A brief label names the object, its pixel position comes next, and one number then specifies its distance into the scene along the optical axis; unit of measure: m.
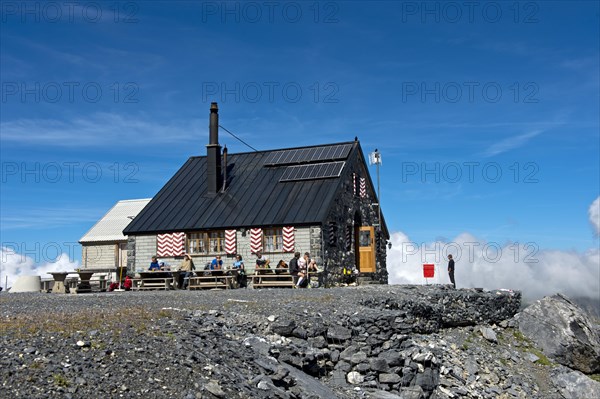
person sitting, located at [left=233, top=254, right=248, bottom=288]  26.23
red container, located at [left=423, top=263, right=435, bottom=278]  27.68
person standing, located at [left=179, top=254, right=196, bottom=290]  25.91
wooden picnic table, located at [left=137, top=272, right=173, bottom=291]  26.14
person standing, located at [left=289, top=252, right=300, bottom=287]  24.19
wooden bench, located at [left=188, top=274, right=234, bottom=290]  24.98
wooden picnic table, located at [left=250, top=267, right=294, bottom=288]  24.55
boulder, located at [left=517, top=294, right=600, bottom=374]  21.86
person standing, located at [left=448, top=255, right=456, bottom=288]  27.88
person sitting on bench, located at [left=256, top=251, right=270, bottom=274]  26.52
